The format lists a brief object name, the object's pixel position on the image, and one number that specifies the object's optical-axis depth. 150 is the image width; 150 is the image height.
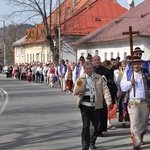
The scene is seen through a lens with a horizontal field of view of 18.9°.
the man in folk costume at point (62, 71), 25.56
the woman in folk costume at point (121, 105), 10.79
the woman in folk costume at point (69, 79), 23.81
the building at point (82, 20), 51.10
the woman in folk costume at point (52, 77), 30.64
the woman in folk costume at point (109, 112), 11.11
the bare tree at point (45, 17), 41.38
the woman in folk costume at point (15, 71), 48.00
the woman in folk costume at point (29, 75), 40.38
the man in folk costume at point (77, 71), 19.63
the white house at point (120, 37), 28.98
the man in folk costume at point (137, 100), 8.55
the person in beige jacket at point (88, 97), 8.21
